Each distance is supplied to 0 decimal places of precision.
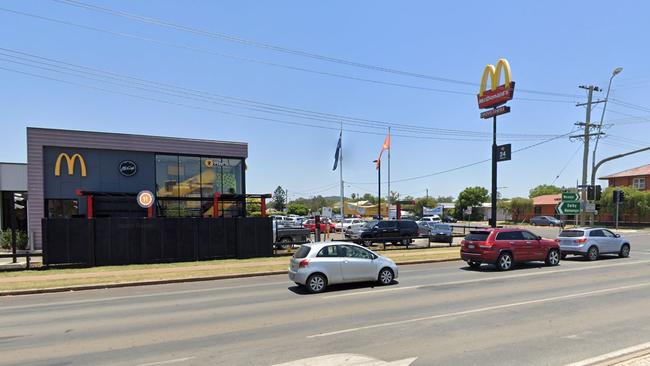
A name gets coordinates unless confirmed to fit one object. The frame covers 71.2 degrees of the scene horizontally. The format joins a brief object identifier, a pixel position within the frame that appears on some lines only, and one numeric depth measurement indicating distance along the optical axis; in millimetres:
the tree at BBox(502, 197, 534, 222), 81438
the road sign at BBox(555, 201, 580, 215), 26658
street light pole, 32906
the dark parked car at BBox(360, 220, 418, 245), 31172
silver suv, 21766
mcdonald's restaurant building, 21156
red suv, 17938
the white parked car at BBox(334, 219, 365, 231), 52312
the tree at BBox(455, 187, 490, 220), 92312
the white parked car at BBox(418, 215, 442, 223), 62531
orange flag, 52844
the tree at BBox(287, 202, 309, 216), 110875
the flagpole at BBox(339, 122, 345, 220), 48916
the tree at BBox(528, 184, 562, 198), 112762
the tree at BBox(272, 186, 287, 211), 154900
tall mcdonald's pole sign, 25109
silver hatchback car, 13070
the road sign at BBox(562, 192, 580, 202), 27136
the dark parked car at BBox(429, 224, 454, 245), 31203
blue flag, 48031
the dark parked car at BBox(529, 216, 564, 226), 64438
